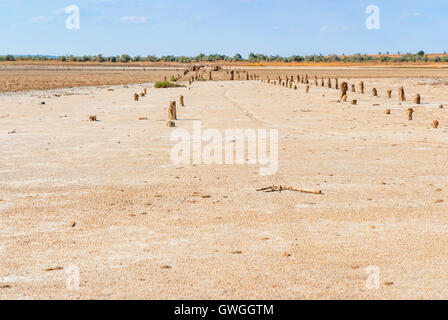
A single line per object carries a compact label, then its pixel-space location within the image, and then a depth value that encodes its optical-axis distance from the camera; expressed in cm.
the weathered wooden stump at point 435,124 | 1723
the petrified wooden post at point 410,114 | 1962
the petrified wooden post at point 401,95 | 2808
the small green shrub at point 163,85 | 4356
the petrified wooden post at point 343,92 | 2839
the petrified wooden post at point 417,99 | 2617
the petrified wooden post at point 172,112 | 1931
